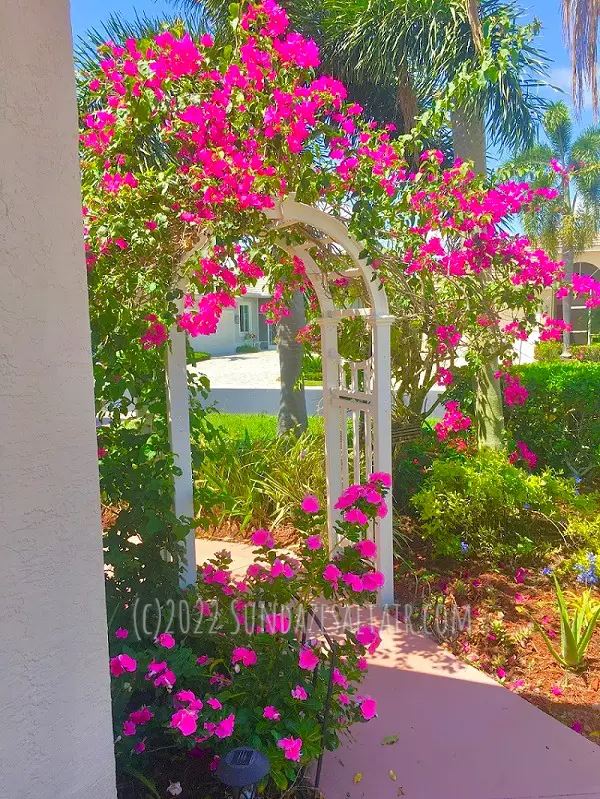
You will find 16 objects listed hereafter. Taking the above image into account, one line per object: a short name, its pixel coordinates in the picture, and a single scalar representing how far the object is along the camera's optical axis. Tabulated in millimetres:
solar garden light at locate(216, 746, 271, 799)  1772
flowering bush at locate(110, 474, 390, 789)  2078
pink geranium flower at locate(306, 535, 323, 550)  2605
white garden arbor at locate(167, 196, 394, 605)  3107
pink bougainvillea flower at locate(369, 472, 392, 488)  2834
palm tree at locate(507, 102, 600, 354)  21547
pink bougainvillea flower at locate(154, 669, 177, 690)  2121
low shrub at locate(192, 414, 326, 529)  5191
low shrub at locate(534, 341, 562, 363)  14523
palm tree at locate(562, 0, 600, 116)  6664
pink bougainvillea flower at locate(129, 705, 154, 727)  2080
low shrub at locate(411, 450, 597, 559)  4293
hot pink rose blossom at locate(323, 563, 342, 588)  2453
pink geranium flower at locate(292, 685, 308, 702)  2135
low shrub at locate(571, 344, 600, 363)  16759
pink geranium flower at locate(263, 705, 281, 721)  2094
